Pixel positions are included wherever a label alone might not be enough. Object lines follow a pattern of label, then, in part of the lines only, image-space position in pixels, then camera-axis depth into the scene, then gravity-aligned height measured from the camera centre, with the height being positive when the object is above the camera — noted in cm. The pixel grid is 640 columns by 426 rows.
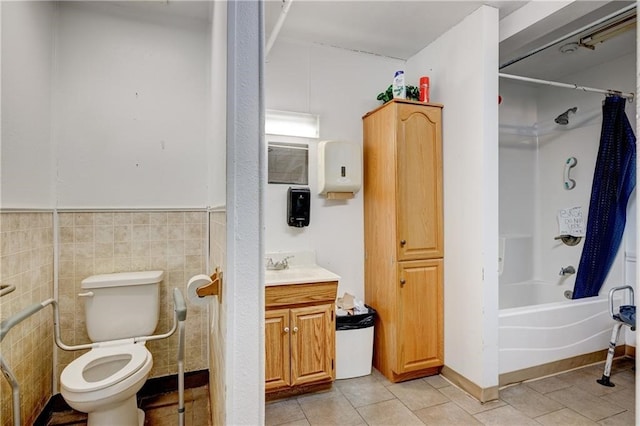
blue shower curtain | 261 +13
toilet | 160 -79
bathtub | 226 -88
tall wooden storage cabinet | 236 -20
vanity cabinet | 209 -80
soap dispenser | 249 +6
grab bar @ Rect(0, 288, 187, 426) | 133 -63
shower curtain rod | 229 +92
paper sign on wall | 311 -9
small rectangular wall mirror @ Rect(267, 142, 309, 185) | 254 +39
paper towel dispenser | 252 +35
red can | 247 +93
